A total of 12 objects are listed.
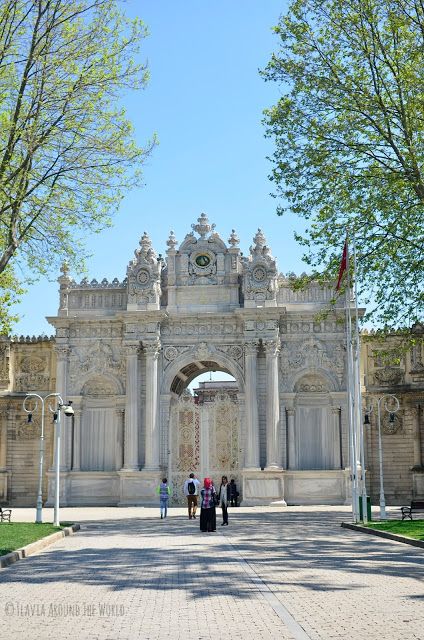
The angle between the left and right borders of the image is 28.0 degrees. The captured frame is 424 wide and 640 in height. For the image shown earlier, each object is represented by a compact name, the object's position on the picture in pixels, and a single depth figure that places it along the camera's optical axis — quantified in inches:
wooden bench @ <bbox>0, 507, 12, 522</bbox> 1122.7
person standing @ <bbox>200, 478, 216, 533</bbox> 978.7
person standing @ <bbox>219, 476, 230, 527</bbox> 1087.2
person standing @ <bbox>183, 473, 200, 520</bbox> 1208.2
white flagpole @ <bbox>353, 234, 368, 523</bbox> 1059.7
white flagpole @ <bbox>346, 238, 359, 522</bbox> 1058.1
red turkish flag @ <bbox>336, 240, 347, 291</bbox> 1114.7
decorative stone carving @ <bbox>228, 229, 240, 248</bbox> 1692.9
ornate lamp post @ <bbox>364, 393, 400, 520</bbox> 1125.1
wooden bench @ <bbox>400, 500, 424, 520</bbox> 1086.9
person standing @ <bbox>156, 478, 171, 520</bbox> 1211.2
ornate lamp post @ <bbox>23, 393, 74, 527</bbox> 1105.4
